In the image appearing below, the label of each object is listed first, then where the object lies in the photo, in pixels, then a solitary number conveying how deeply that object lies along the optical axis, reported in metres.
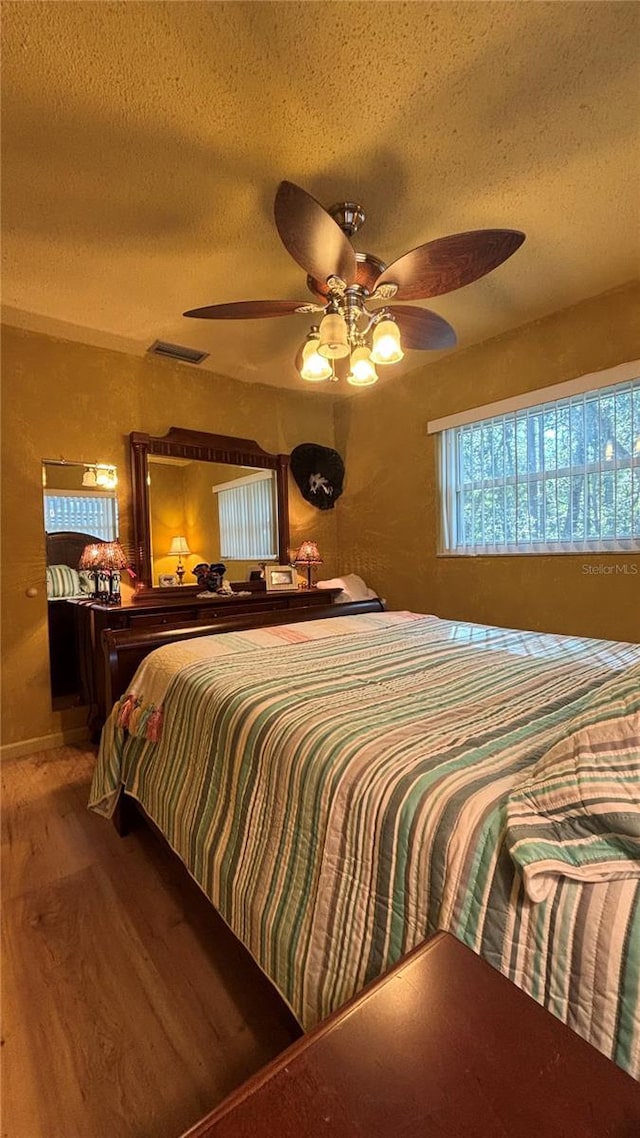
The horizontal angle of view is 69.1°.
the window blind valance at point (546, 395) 2.39
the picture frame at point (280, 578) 3.40
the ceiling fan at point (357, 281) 1.40
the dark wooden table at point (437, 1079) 0.44
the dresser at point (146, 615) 2.53
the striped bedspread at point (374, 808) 0.66
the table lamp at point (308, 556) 3.51
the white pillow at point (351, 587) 3.63
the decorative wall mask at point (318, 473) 3.76
